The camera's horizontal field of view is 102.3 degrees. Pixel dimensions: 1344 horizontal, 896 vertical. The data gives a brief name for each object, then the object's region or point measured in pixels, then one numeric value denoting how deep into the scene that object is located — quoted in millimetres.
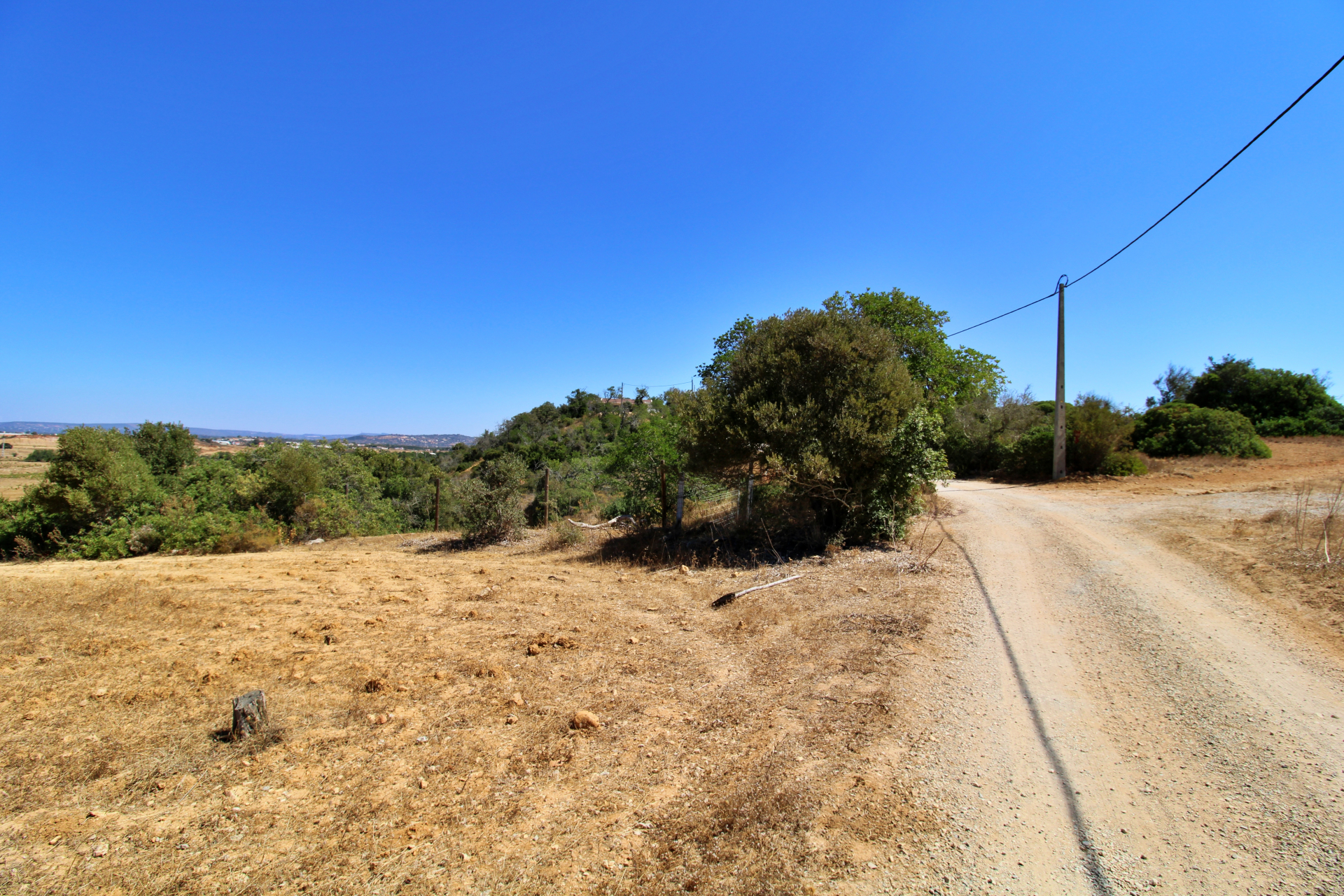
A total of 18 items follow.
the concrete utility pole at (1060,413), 17516
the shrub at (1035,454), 19391
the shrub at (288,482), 17000
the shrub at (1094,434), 17906
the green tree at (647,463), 12578
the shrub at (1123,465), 17312
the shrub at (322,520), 16312
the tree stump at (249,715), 3861
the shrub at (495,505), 13227
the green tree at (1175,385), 32322
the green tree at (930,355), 17609
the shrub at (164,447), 22000
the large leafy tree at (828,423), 9430
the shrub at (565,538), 12438
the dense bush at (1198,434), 18078
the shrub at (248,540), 13883
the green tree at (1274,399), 21938
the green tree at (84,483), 14570
